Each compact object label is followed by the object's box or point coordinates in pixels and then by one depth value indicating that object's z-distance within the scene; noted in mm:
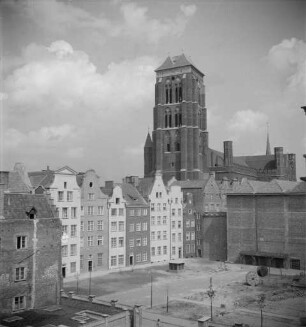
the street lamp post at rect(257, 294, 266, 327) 34141
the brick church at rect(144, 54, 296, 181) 105125
